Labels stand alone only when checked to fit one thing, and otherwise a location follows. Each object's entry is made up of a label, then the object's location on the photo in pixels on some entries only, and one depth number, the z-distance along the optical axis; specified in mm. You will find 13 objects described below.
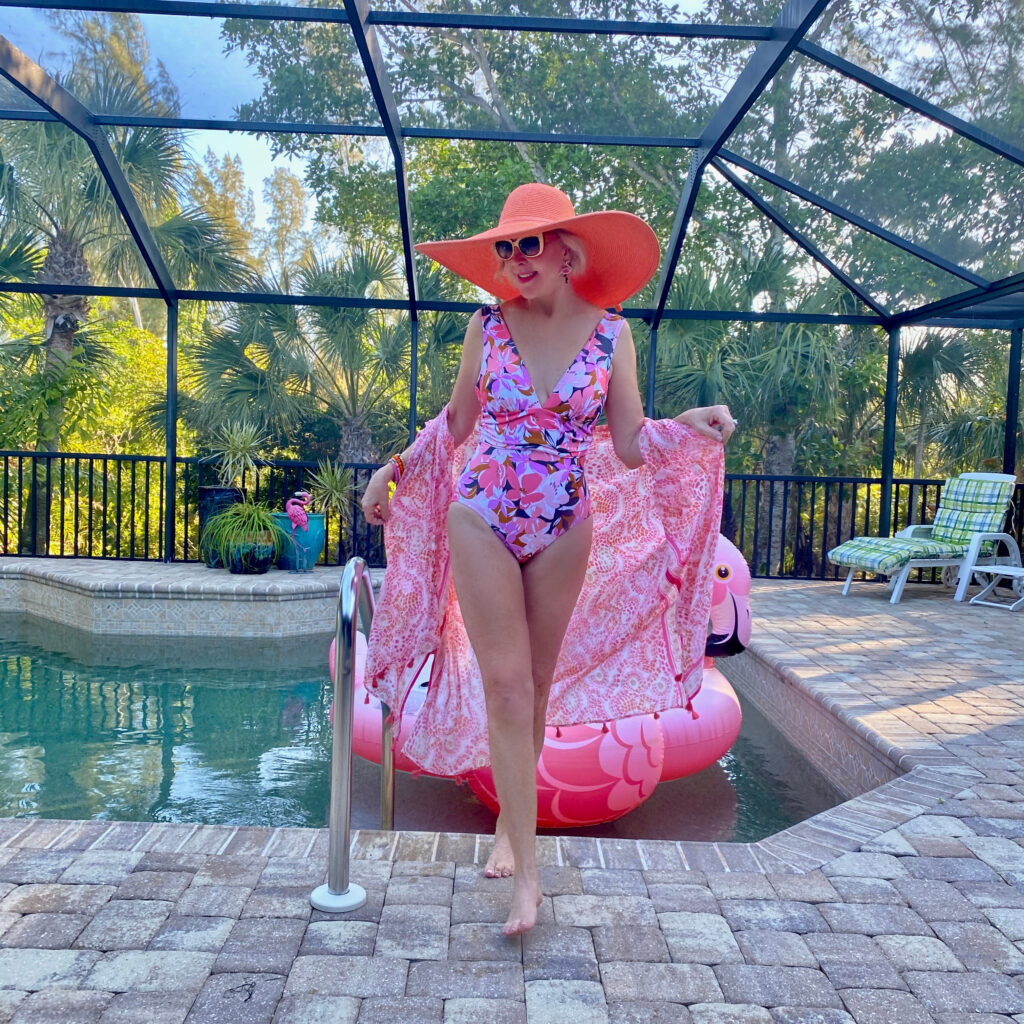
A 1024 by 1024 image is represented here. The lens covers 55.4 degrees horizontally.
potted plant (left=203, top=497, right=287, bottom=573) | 7137
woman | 2037
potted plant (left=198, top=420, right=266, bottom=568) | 7523
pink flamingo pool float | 3094
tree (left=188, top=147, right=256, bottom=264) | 8586
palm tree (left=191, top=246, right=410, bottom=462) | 10227
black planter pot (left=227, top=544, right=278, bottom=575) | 7114
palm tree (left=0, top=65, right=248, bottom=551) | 8227
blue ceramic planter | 7402
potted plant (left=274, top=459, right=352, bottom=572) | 7309
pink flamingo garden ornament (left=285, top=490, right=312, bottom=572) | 7258
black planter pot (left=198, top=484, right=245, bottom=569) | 7508
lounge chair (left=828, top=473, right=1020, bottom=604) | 7086
